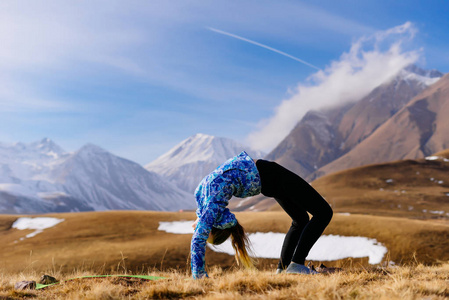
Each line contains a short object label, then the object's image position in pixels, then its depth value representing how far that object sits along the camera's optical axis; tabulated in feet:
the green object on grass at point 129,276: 18.69
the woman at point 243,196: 17.10
